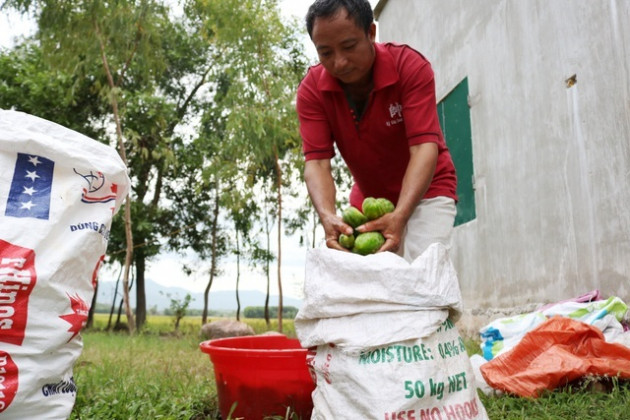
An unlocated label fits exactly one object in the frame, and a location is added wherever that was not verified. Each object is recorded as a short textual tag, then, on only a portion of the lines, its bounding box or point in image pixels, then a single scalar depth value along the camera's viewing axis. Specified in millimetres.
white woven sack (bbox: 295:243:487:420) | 1538
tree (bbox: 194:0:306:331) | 7176
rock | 7578
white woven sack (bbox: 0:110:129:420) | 1554
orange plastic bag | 2584
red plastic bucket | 2131
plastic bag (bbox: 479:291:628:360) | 2986
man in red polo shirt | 1953
